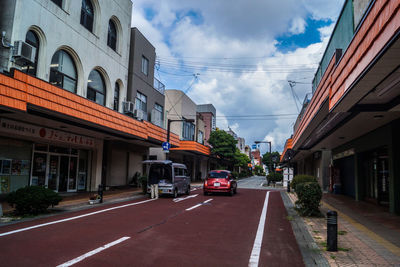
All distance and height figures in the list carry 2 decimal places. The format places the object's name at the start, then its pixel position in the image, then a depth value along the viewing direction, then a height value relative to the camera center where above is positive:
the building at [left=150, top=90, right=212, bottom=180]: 35.25 +4.54
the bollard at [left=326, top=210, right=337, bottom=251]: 6.50 -1.30
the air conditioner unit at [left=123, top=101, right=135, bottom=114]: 21.29 +3.96
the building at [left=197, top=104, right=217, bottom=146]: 53.66 +9.01
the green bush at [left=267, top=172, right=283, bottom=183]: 35.12 -0.93
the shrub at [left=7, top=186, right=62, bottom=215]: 10.23 -1.28
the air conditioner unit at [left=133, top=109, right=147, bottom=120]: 21.77 +3.58
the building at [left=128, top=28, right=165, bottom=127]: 22.69 +6.56
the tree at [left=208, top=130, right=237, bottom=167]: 47.28 +3.57
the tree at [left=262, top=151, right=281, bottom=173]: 106.79 +4.47
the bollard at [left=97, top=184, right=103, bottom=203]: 14.46 -1.33
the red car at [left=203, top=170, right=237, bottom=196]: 19.62 -0.99
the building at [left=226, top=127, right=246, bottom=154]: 86.06 +8.74
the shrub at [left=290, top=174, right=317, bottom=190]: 15.65 -0.45
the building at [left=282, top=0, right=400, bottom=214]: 5.66 +2.03
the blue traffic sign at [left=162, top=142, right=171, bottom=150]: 22.41 +1.49
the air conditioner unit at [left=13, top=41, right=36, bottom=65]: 12.04 +4.30
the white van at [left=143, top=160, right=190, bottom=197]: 17.72 -0.59
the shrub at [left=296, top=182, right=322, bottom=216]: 11.28 -1.01
